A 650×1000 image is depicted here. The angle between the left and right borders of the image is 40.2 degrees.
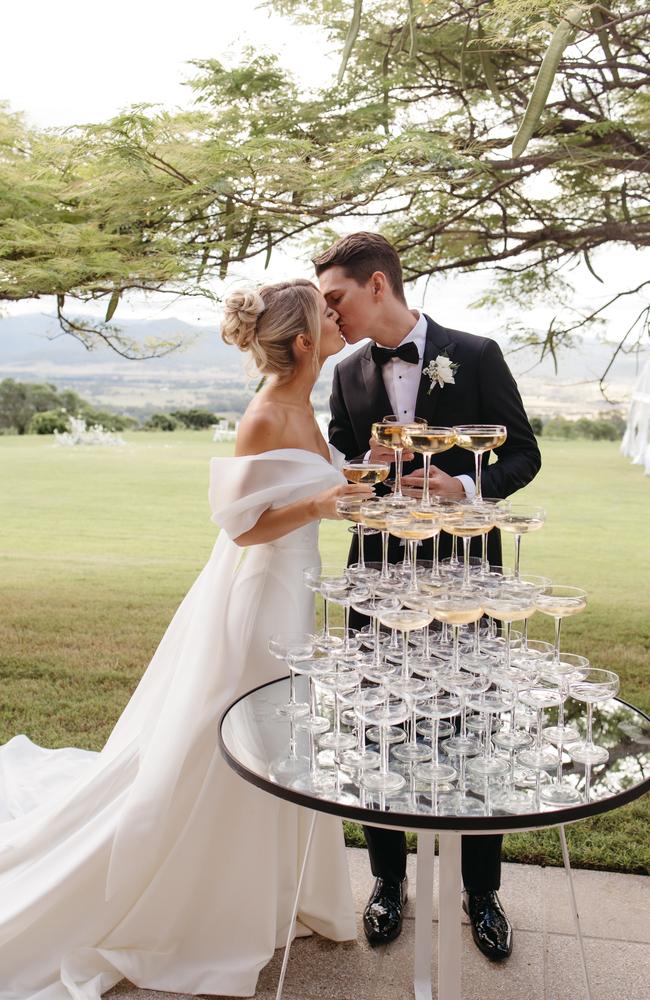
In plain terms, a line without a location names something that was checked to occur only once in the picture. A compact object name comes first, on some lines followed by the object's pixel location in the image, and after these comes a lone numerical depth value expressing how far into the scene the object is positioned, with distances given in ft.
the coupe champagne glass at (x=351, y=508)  5.96
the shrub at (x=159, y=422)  33.88
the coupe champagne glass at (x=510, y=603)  5.28
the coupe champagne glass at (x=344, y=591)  6.09
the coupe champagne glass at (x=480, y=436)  6.03
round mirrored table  4.74
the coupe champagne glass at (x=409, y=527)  5.61
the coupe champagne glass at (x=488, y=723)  5.32
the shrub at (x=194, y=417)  34.12
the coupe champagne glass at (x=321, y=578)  6.32
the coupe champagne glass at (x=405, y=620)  5.44
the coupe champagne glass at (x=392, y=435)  6.08
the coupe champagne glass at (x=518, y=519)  5.76
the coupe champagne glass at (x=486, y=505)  5.88
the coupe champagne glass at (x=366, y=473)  6.33
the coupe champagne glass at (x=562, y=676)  5.48
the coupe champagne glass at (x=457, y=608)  5.21
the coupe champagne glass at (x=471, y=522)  5.63
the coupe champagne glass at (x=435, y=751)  5.26
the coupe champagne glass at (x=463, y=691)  5.24
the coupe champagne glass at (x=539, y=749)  5.38
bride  7.15
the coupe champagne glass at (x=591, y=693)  5.47
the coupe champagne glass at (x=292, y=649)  6.03
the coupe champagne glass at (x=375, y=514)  5.67
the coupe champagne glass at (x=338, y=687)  5.59
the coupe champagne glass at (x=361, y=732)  5.47
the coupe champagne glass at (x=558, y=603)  5.75
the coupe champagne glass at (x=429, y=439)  5.96
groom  7.97
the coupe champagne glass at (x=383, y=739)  5.19
